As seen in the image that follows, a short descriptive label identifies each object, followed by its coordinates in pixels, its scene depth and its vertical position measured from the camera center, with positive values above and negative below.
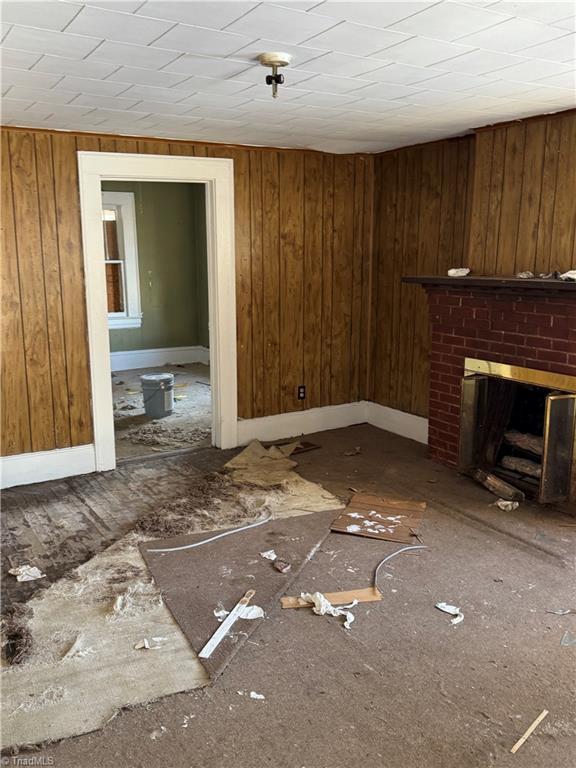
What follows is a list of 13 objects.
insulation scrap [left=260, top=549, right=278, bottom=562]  3.31 -1.48
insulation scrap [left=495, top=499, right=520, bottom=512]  3.86 -1.42
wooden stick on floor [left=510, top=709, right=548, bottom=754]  2.06 -1.51
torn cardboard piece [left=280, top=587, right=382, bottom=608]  2.89 -1.49
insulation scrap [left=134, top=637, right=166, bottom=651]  2.56 -1.49
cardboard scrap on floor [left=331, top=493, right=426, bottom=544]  3.58 -1.46
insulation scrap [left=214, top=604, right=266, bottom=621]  2.78 -1.49
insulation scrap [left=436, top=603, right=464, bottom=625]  2.75 -1.48
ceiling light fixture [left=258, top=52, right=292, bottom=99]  2.58 +0.81
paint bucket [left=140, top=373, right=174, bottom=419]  5.96 -1.18
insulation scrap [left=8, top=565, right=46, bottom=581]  3.13 -1.49
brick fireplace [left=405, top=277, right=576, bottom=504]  3.74 -0.48
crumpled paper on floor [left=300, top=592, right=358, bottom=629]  2.79 -1.48
